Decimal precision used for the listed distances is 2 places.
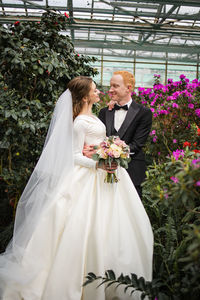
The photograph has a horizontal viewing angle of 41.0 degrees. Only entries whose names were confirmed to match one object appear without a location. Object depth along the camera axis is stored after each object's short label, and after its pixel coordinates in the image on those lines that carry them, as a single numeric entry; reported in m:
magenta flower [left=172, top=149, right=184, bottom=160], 2.09
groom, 2.59
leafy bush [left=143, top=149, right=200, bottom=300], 1.36
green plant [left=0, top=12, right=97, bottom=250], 2.59
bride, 1.97
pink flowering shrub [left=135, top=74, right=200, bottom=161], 3.87
